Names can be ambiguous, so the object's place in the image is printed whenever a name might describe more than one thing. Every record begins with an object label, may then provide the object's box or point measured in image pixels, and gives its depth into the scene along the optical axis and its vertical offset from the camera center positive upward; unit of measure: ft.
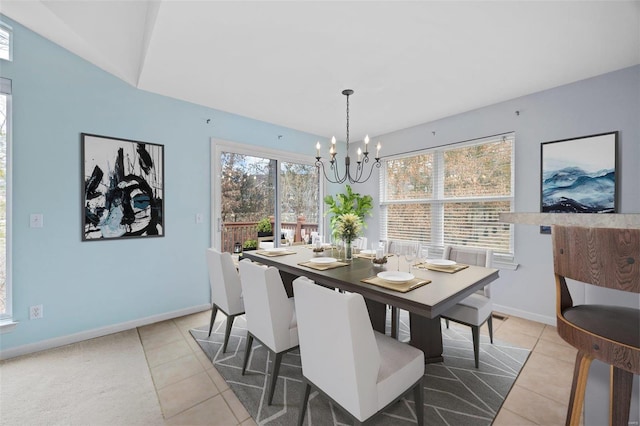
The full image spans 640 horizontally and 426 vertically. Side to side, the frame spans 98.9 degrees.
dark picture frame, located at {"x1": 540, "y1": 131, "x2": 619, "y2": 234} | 8.50 +1.23
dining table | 4.83 -1.49
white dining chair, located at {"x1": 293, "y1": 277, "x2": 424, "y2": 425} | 3.81 -2.32
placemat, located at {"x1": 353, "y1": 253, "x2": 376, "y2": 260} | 8.54 -1.40
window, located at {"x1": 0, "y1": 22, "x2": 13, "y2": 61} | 7.42 +4.64
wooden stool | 2.42 -1.15
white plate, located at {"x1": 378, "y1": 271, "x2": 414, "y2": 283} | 5.61 -1.38
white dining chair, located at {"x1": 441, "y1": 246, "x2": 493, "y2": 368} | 7.00 -2.55
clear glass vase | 8.13 -1.17
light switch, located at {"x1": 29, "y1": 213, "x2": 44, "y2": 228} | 7.82 -0.24
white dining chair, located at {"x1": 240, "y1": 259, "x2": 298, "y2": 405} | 5.57 -2.11
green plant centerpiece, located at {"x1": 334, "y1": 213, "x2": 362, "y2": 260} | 8.04 -0.51
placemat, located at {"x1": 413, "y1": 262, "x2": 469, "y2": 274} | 6.71 -1.42
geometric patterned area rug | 5.42 -4.04
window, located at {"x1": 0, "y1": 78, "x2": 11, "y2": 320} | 7.58 +0.19
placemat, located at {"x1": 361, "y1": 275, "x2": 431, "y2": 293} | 5.18 -1.44
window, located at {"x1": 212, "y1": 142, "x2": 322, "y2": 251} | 11.97 +0.91
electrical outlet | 7.85 -2.89
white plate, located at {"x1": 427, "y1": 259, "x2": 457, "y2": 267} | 7.14 -1.36
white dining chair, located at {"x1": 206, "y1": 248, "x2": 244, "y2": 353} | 7.48 -2.06
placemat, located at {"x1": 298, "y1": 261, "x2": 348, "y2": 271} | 6.97 -1.40
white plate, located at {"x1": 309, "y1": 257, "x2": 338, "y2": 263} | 7.43 -1.33
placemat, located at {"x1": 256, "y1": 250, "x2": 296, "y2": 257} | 8.86 -1.36
